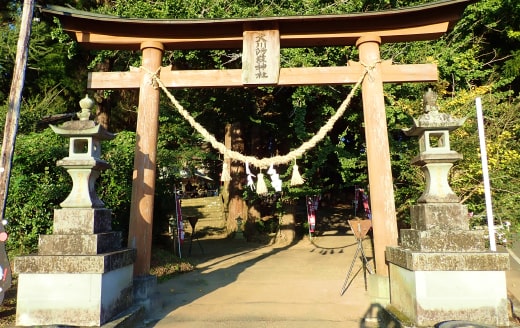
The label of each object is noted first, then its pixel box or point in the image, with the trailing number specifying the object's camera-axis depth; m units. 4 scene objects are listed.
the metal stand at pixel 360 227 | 7.79
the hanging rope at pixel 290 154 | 6.41
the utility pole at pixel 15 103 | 6.57
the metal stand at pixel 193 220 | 13.52
